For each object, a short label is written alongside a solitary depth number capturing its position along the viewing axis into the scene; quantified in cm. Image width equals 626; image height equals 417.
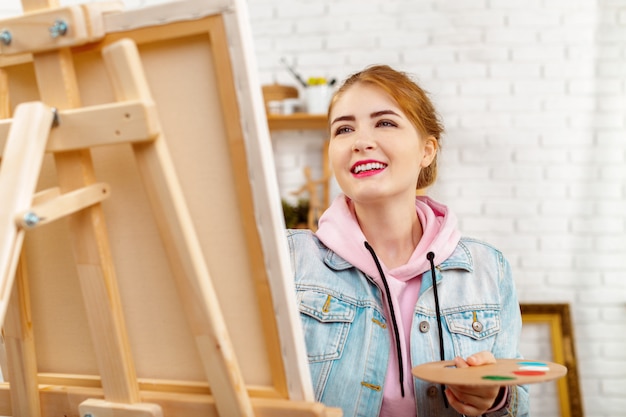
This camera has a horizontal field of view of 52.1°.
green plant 319
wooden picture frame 307
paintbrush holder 308
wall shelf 307
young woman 139
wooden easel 82
